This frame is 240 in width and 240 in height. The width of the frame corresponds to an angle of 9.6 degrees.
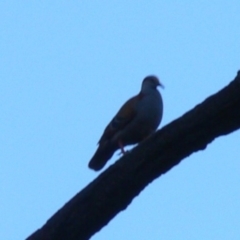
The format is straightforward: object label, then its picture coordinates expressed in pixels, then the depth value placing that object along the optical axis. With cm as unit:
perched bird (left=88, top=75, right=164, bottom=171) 1480
